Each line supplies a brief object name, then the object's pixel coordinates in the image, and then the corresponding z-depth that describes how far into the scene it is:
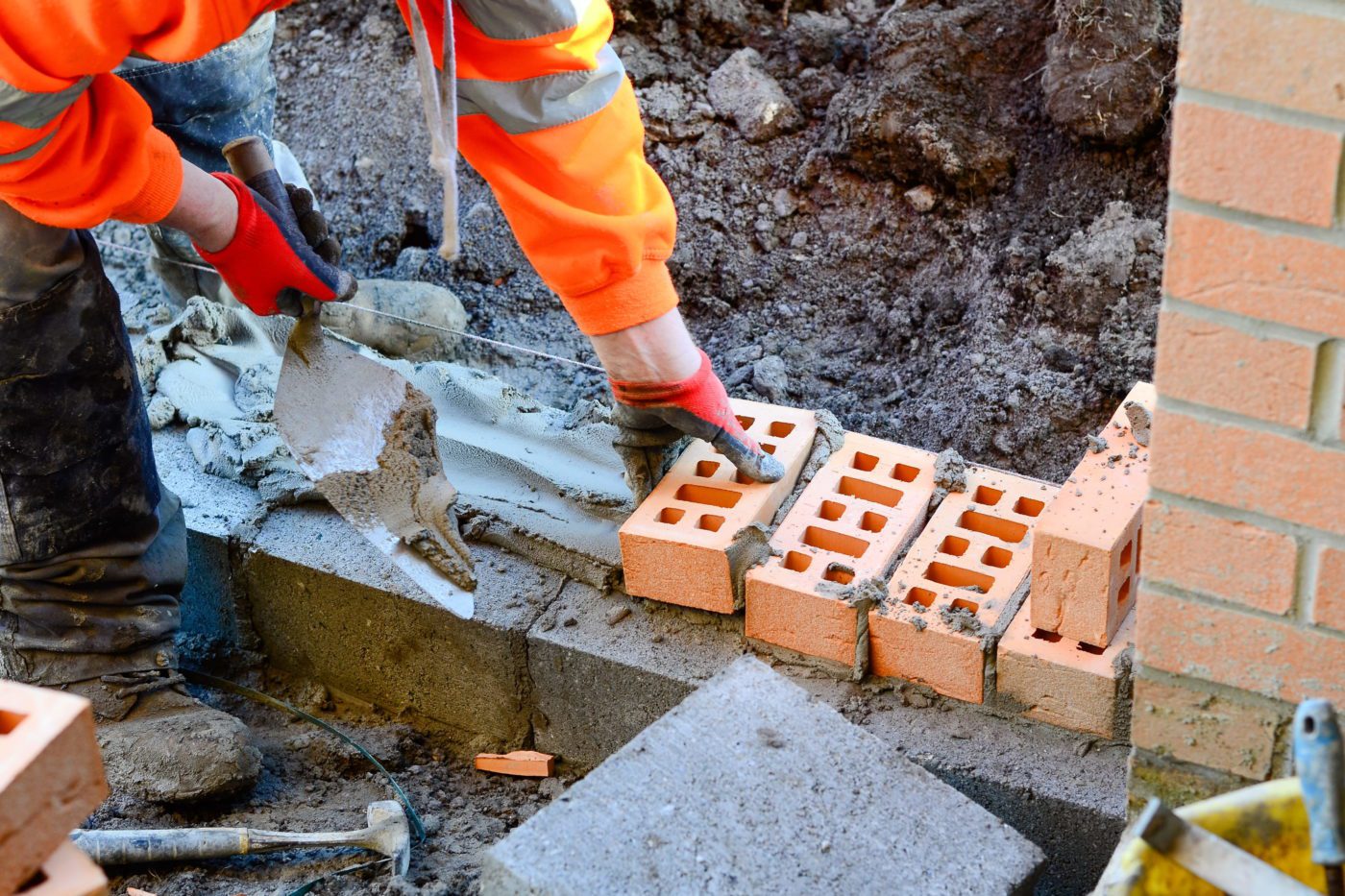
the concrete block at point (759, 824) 2.21
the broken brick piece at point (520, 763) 3.14
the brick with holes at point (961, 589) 2.70
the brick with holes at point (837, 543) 2.82
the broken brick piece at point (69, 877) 1.90
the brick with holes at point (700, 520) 2.91
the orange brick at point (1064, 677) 2.57
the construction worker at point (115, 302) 2.59
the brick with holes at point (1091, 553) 2.52
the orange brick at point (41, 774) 1.85
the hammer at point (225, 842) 2.75
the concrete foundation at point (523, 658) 2.61
